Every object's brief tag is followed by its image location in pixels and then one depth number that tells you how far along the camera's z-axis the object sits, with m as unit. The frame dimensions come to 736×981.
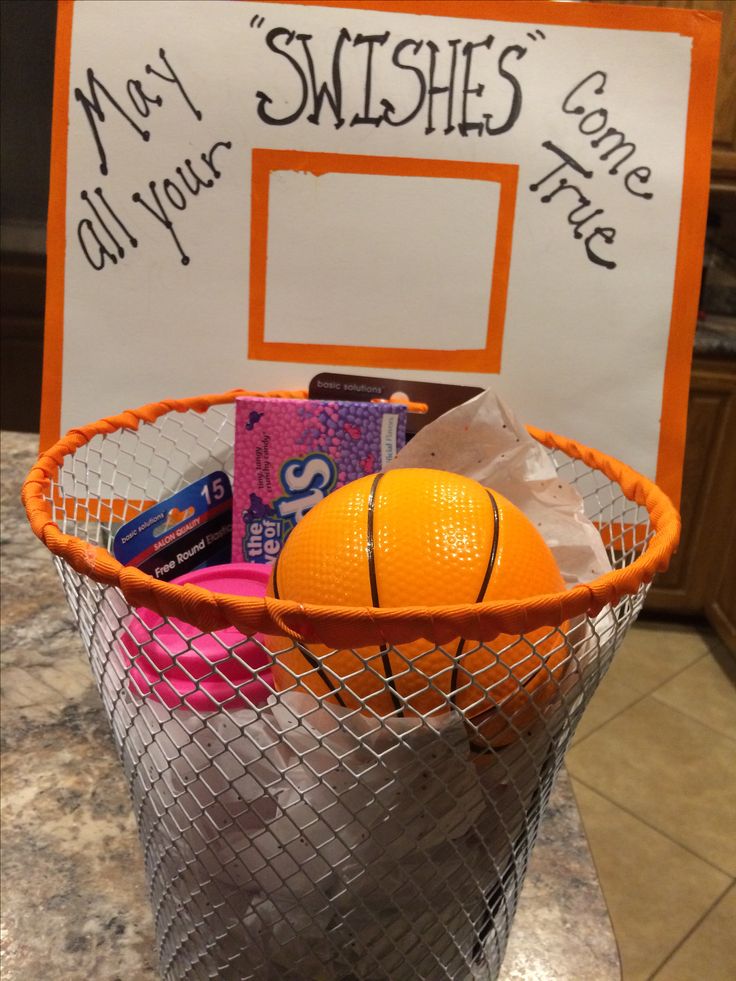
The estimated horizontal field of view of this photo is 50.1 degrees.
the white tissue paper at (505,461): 0.53
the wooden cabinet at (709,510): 1.73
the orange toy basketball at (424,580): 0.35
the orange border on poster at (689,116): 0.57
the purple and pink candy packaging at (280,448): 0.56
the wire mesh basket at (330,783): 0.33
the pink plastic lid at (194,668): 0.41
